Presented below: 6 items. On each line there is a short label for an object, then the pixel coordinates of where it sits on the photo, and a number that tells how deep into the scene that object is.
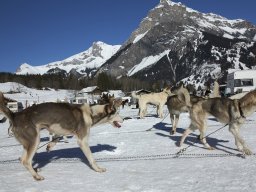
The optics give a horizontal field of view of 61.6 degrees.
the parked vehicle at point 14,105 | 24.16
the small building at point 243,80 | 24.36
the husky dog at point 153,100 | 12.01
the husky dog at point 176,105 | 6.00
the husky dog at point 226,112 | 4.88
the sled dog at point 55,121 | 3.83
